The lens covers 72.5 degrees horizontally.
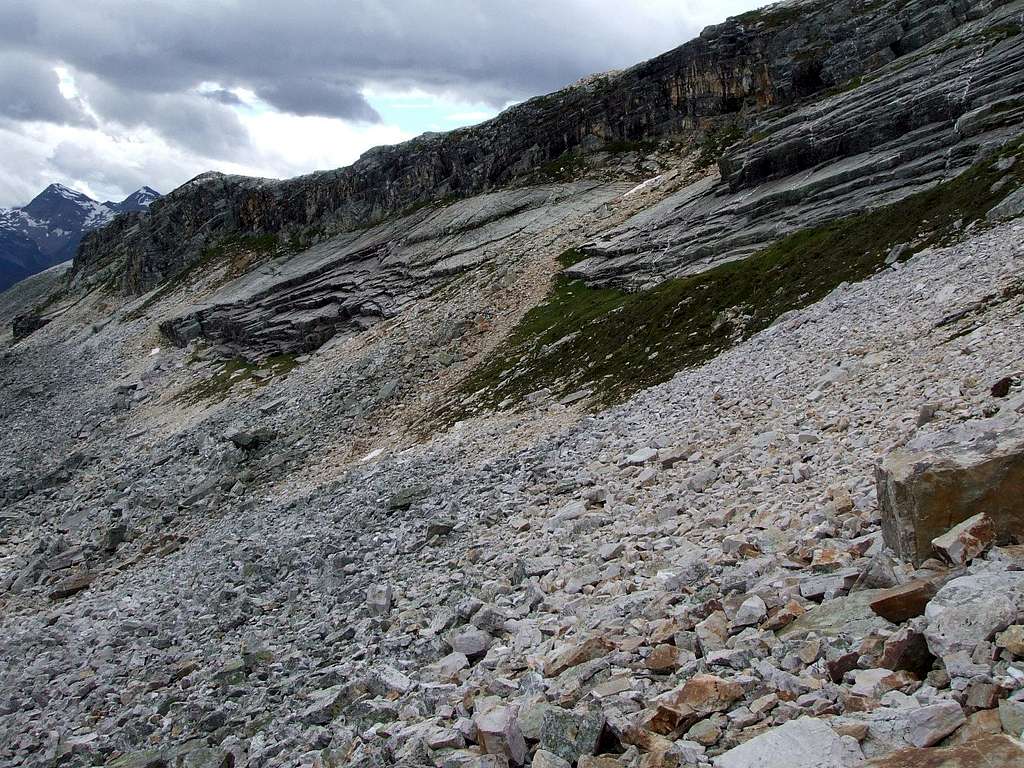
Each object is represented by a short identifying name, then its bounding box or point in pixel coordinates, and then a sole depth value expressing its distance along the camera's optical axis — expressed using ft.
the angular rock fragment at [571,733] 24.48
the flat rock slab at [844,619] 24.97
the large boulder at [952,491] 26.73
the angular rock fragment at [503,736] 26.96
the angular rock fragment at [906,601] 24.36
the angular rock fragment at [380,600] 52.42
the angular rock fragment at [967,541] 25.85
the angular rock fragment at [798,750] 18.90
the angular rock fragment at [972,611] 20.88
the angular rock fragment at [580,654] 31.76
